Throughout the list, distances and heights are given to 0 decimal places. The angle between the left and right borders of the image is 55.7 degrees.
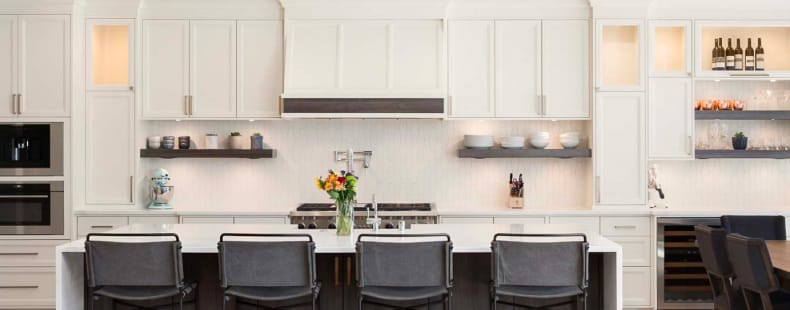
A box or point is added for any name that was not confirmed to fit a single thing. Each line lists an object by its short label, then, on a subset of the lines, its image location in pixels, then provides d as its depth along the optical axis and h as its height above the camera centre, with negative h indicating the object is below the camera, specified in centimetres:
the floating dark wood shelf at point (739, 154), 651 +5
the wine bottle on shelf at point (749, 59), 661 +89
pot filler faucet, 690 +3
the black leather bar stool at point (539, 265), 395 -56
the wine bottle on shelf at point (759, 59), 654 +88
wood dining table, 394 -57
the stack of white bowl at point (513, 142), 671 +16
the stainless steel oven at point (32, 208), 634 -40
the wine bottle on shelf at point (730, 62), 659 +86
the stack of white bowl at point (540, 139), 671 +19
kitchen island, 425 -67
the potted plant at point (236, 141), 684 +18
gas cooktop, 653 -41
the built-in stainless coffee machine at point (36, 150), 634 +9
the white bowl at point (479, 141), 674 +17
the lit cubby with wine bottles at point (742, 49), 650 +100
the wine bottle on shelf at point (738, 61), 660 +87
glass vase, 457 -35
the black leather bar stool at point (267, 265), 395 -56
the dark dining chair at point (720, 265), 449 -64
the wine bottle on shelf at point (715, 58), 662 +90
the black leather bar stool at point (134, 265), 399 -56
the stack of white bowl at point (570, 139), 670 +19
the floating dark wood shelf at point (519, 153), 662 +6
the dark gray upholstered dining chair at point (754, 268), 391 -58
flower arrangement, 451 -21
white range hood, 651 +95
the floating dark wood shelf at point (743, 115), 652 +39
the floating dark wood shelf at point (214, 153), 668 +7
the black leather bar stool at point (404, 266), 394 -56
